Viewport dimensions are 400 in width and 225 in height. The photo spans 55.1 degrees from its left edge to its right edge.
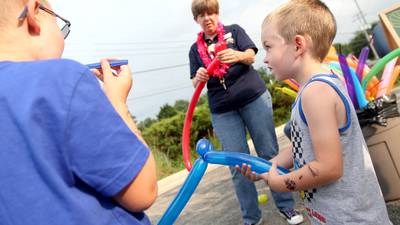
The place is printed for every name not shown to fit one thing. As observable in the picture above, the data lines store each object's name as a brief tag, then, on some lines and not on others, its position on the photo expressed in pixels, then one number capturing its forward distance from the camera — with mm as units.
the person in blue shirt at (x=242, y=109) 2973
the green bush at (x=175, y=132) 11234
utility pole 47500
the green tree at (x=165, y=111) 26705
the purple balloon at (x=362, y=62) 2455
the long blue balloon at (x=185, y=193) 1667
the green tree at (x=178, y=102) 31822
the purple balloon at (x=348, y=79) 2168
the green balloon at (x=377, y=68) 2350
